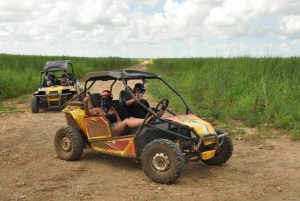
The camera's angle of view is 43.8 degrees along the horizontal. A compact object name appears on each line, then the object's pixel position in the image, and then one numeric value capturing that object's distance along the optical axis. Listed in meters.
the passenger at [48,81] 12.47
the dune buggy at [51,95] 11.70
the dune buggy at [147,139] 5.02
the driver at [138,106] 6.25
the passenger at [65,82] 12.69
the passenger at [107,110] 6.01
